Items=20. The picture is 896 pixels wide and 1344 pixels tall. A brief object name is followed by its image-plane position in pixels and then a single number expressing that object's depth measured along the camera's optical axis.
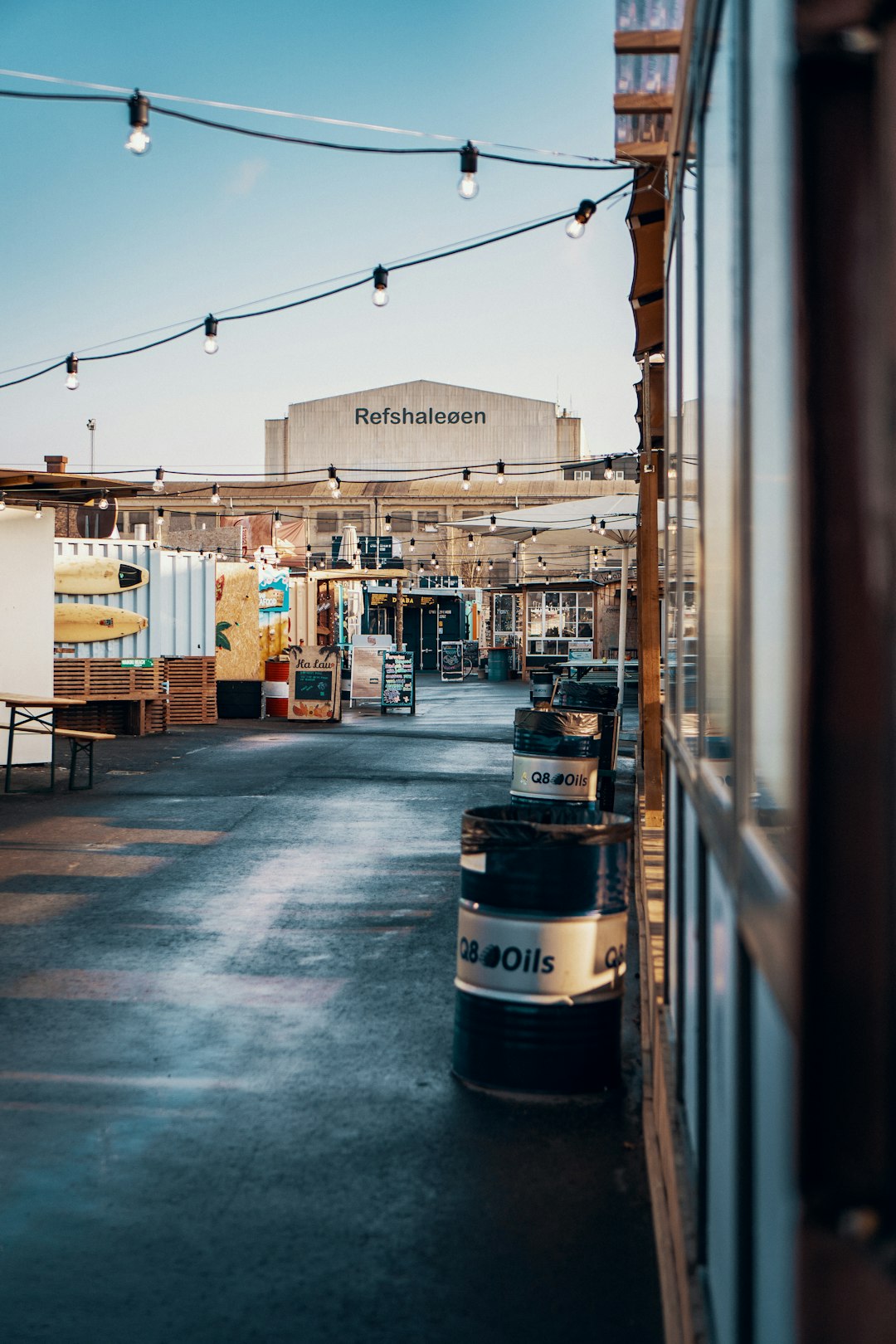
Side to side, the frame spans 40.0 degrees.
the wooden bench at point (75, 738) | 11.62
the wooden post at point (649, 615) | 9.43
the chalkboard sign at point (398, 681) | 22.86
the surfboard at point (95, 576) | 18.64
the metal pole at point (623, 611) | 13.28
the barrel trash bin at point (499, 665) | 39.50
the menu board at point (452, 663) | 39.94
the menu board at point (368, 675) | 24.44
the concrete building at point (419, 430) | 63.00
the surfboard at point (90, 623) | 18.45
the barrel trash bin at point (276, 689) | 22.30
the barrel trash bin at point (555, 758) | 7.53
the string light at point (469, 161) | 8.16
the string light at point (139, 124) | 7.64
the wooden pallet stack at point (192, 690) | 20.33
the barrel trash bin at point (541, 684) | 18.50
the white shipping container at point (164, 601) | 18.97
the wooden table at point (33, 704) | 11.77
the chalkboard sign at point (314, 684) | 20.95
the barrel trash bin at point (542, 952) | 4.04
